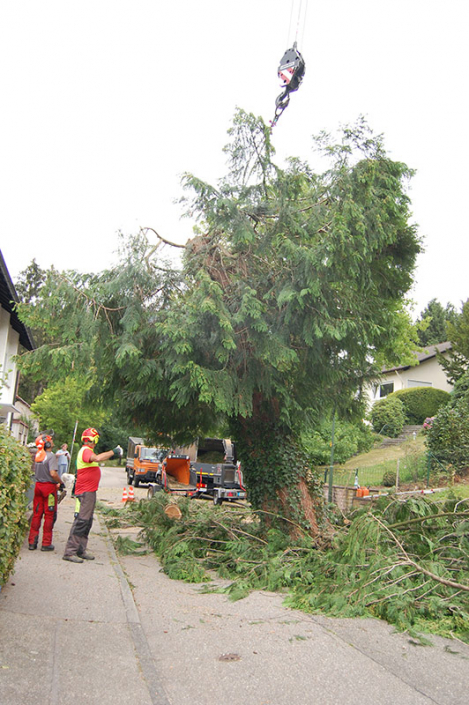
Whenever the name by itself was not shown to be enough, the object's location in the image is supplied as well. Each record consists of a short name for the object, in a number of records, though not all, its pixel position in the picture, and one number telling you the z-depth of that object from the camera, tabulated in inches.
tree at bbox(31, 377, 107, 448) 1472.7
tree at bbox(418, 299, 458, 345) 2199.1
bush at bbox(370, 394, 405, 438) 1298.0
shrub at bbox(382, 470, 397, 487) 806.5
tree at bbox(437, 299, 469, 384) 1180.5
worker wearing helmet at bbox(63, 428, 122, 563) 325.4
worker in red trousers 344.5
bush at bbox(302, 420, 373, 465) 1099.9
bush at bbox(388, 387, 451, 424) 1339.8
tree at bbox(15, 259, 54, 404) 2142.0
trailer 846.5
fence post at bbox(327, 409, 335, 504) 741.3
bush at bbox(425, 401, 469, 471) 741.3
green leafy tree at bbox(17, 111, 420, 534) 307.7
